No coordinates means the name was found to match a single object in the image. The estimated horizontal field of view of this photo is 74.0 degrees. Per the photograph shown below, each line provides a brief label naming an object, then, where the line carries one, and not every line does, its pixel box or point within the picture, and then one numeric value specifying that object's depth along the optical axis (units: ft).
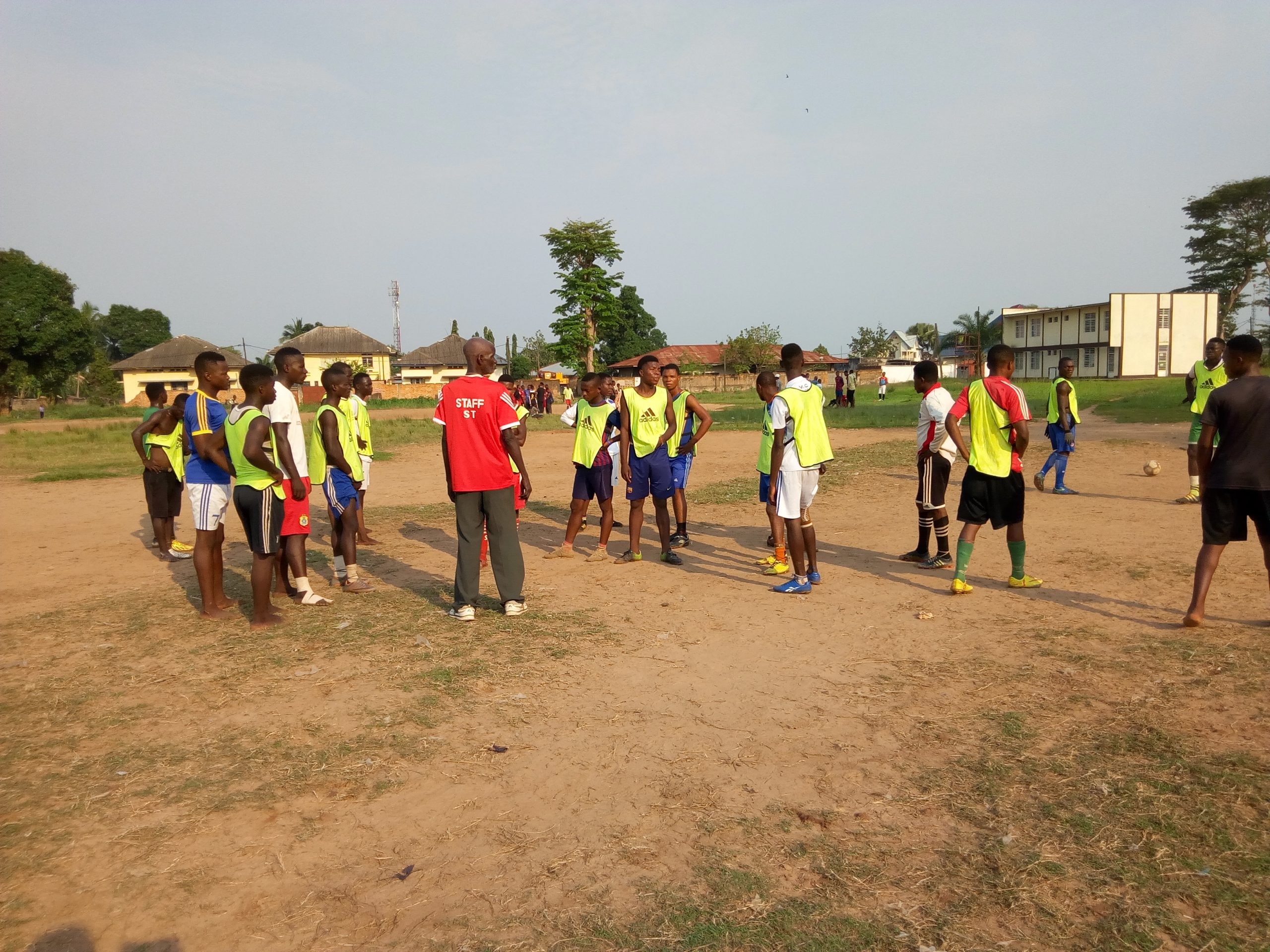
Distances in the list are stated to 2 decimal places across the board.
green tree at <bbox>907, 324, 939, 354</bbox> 321.93
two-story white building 197.26
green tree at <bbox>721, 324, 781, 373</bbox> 229.66
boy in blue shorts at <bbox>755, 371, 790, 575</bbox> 26.30
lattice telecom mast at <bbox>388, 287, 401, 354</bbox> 273.31
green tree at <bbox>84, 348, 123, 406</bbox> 215.10
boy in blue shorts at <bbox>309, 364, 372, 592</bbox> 25.05
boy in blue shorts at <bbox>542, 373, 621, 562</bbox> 29.84
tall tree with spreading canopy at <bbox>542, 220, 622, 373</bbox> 187.32
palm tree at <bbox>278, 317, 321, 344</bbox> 307.78
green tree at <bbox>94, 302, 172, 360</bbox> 336.29
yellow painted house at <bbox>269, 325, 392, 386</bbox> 235.40
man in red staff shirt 21.04
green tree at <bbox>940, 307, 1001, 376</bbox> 241.76
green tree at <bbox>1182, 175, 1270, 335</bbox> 206.80
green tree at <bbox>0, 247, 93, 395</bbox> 159.43
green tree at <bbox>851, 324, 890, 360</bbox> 272.72
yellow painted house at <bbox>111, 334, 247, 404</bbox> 215.31
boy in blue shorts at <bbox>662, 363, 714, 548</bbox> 28.71
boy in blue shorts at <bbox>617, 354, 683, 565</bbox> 27.55
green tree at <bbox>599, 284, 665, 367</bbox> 270.67
